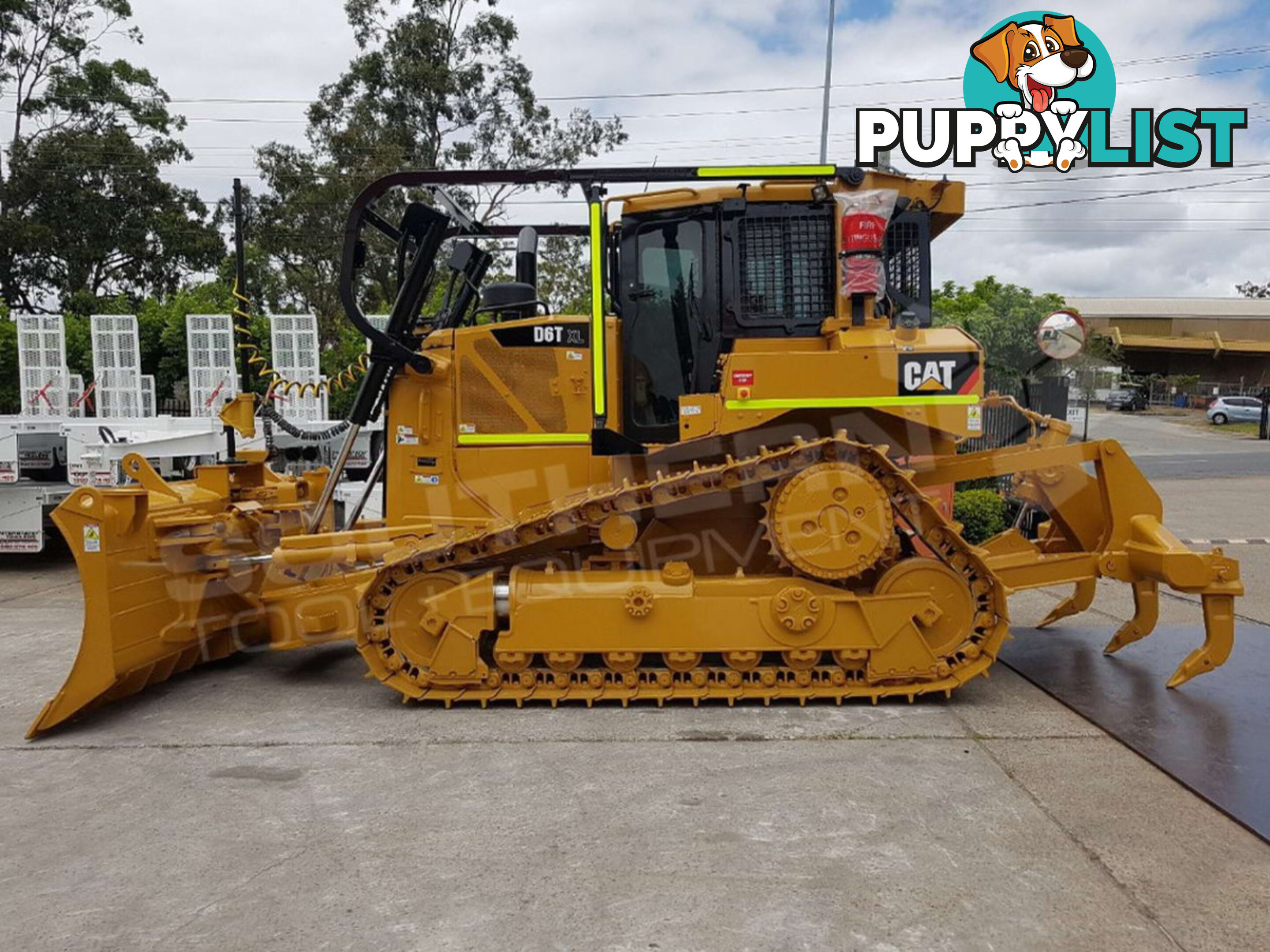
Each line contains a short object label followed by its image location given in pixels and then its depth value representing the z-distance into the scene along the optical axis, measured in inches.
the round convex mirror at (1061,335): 248.8
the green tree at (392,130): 1057.5
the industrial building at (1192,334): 2124.8
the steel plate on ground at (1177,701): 169.6
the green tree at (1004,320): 749.3
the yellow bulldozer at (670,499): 206.4
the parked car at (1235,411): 1502.2
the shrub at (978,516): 421.1
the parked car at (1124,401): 1983.3
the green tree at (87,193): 1115.9
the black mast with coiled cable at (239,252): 283.0
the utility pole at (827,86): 603.2
